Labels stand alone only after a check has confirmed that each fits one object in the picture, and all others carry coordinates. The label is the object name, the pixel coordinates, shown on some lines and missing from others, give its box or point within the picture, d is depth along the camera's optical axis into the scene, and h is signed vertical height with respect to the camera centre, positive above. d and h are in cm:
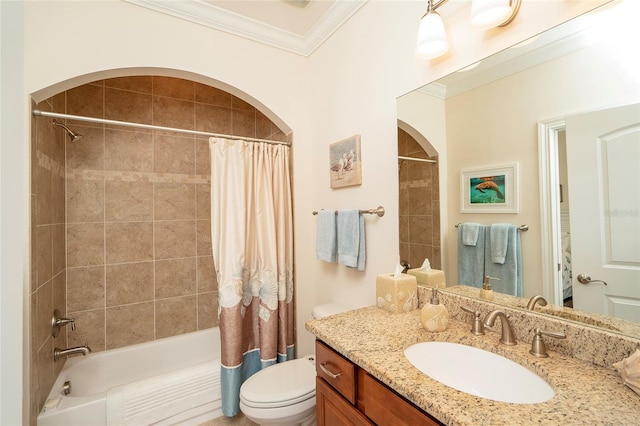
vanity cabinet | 78 -59
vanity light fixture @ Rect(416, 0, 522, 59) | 96 +71
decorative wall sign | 168 +34
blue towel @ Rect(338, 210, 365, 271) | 161 -14
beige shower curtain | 177 -25
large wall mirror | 79 +22
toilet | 137 -89
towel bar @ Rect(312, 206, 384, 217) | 153 +3
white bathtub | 153 -111
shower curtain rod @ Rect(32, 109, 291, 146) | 141 +55
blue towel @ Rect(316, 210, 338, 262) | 178 -13
